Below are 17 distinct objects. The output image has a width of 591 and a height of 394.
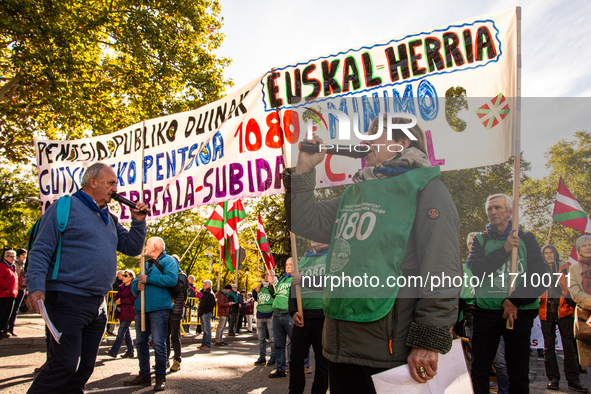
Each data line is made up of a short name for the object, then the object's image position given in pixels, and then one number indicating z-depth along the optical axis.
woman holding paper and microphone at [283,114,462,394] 1.96
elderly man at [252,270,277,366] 8.60
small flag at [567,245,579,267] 6.39
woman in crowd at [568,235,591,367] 5.64
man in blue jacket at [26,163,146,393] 3.03
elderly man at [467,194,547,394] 3.80
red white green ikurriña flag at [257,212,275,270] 9.25
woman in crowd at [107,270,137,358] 8.32
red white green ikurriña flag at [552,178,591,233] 5.92
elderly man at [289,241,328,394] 4.28
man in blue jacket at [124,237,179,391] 5.70
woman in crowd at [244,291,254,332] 19.21
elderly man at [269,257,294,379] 7.01
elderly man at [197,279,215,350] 11.06
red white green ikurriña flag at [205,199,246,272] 10.95
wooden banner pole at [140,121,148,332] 5.47
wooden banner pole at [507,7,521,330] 3.36
